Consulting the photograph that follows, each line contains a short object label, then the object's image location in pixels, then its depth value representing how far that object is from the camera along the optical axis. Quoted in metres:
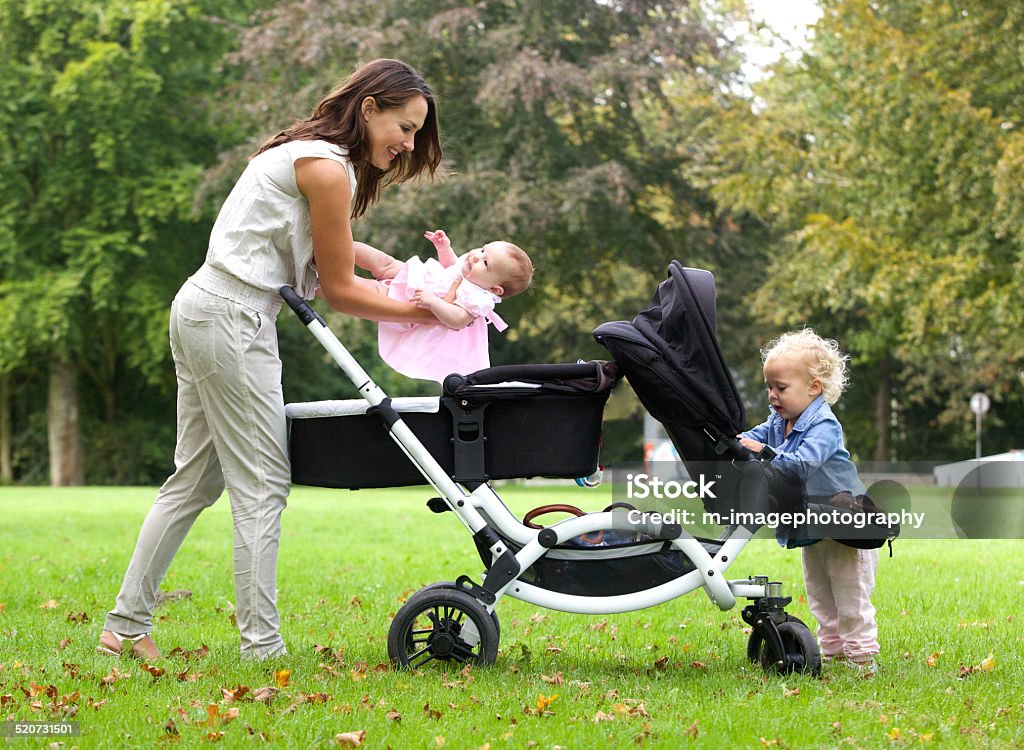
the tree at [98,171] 25.42
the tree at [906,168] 16.84
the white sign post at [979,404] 30.41
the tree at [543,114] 21.41
